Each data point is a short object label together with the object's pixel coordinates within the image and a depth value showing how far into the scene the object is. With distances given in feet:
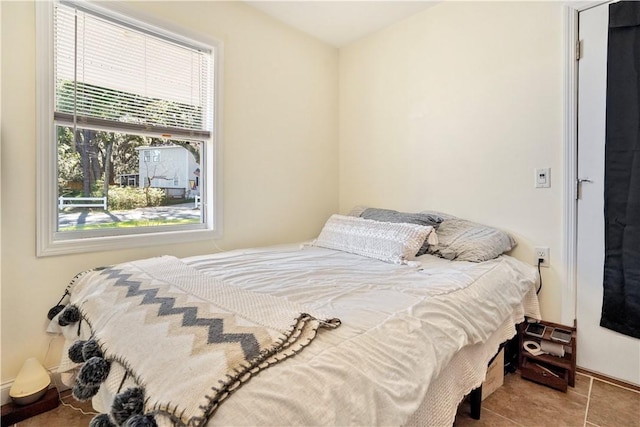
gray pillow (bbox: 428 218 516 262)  6.32
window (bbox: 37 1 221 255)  5.62
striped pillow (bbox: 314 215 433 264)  6.42
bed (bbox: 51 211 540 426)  2.29
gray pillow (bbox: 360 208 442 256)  6.98
